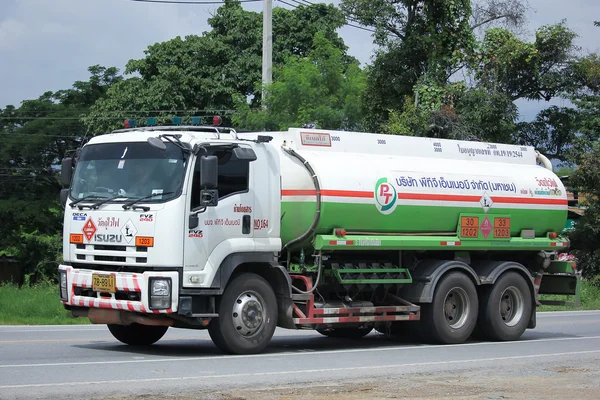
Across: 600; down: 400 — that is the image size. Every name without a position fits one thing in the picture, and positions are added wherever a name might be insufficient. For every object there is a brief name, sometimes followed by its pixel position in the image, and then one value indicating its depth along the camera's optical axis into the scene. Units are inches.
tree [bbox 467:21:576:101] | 1268.5
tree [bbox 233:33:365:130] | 1206.3
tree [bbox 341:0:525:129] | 1229.7
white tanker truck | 478.3
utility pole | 1131.3
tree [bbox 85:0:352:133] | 1713.8
